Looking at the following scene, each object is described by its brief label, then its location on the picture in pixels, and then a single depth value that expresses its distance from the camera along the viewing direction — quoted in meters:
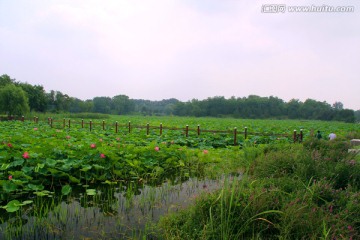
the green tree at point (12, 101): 31.86
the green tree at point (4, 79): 43.22
